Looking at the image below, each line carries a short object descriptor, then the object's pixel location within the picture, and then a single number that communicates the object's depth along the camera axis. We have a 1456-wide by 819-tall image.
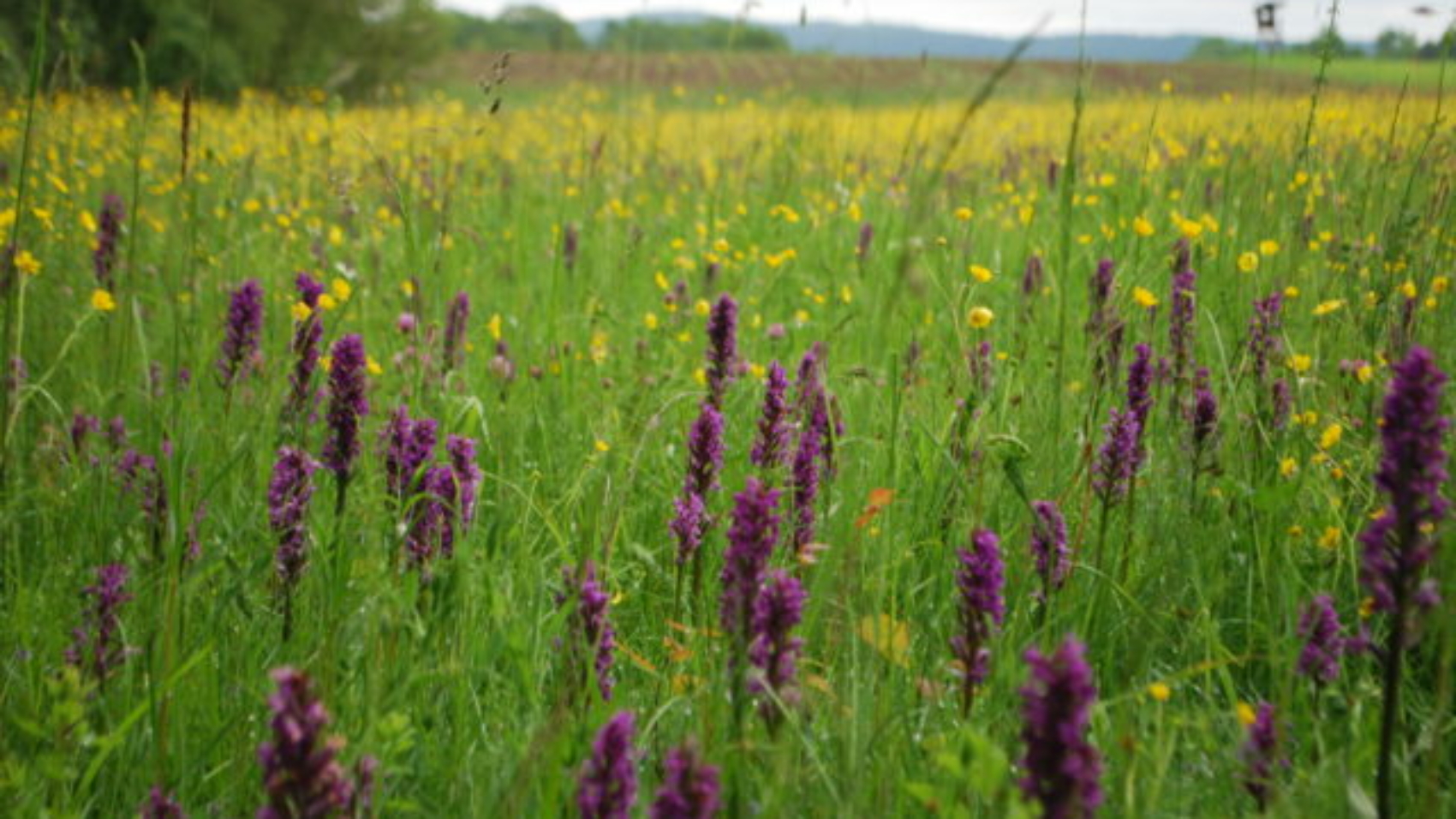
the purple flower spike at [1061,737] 1.11
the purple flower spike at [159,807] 1.21
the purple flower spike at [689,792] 1.12
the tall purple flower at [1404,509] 1.17
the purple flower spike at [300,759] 1.12
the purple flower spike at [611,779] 1.15
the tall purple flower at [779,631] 1.22
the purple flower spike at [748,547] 1.21
